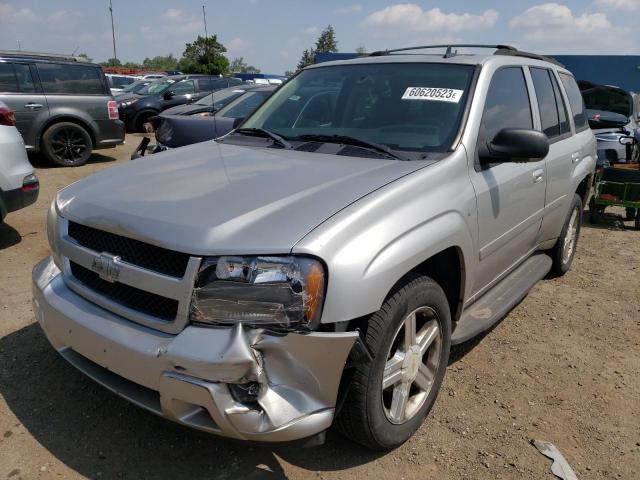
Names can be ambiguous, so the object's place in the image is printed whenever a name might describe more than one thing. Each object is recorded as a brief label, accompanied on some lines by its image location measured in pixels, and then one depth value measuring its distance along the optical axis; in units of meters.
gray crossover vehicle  8.70
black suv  14.10
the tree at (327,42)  62.72
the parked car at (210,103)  8.51
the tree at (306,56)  58.97
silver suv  1.94
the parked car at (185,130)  6.48
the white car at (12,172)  4.80
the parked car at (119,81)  24.45
